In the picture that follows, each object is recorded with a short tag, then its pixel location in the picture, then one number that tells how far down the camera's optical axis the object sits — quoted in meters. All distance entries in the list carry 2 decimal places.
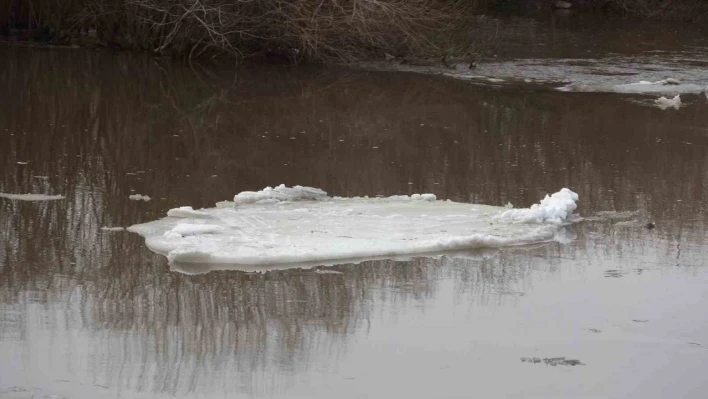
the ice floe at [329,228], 13.43
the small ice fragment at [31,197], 15.84
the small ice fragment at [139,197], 16.06
